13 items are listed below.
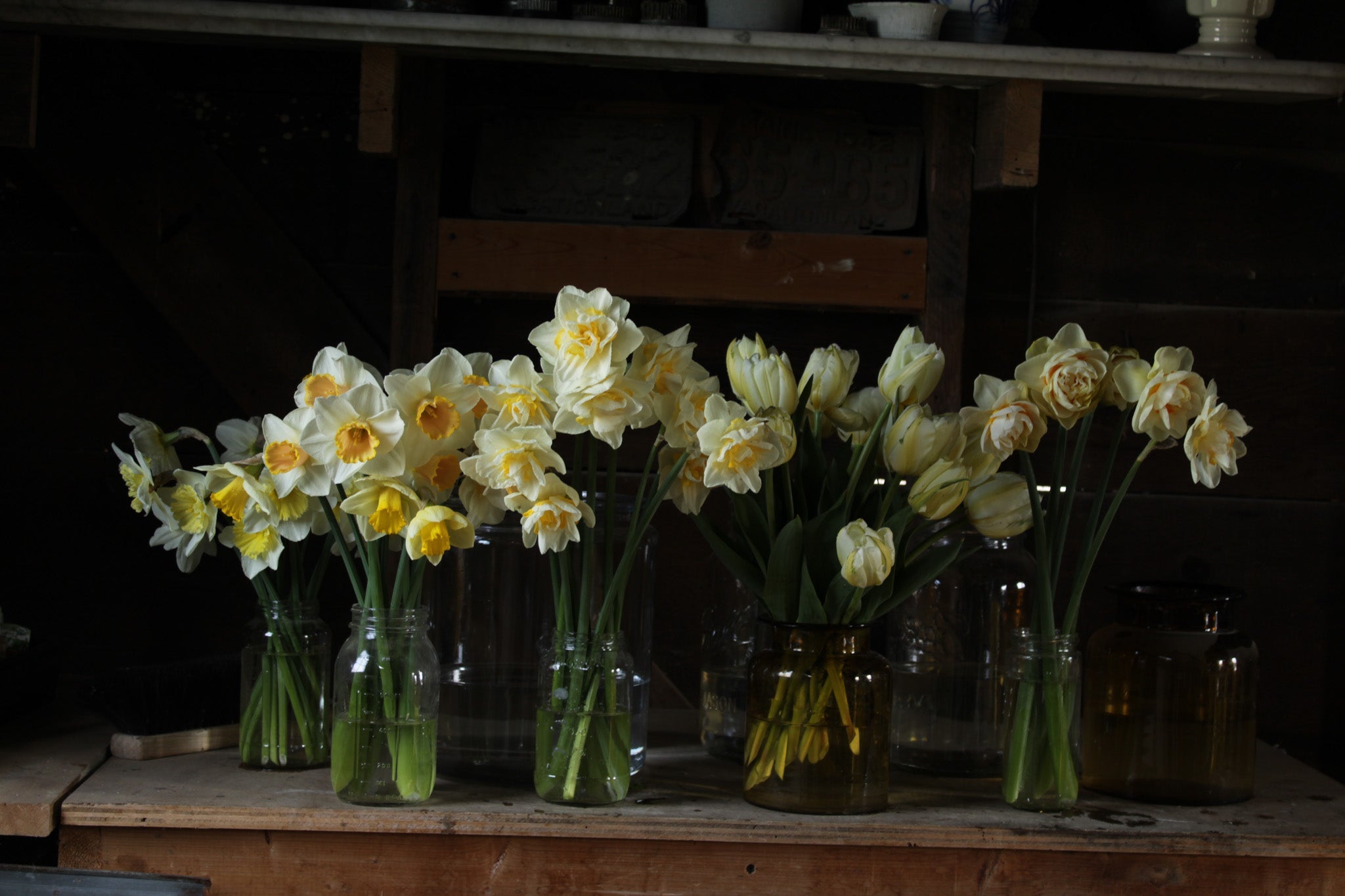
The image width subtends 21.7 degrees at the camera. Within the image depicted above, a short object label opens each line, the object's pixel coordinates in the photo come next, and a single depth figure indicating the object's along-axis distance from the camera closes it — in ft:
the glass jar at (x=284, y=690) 10.73
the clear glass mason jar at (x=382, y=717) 10.39
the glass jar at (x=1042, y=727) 10.58
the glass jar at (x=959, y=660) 11.05
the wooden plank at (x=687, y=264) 11.89
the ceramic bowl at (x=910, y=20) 11.49
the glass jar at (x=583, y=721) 10.42
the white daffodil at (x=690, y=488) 10.51
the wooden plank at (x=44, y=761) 10.33
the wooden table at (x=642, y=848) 10.35
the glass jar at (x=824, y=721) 10.43
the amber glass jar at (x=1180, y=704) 10.69
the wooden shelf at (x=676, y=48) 11.35
